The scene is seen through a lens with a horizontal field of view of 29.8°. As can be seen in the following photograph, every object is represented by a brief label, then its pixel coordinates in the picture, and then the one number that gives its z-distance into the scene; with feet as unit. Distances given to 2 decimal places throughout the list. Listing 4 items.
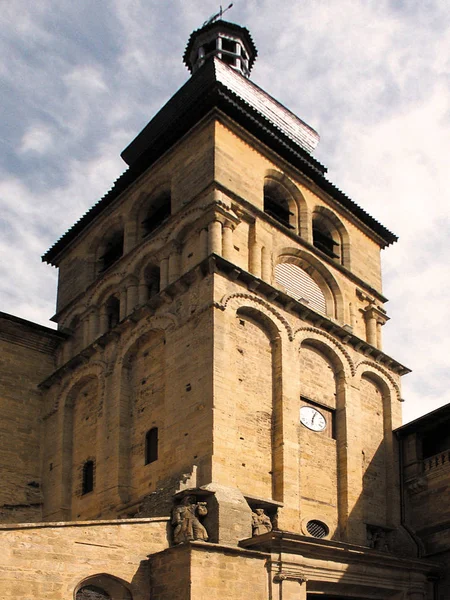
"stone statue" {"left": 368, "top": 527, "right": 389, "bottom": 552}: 69.31
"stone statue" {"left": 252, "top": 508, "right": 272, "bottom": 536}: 59.26
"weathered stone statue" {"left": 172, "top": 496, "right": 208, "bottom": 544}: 56.39
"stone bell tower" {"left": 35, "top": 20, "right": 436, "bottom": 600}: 60.08
